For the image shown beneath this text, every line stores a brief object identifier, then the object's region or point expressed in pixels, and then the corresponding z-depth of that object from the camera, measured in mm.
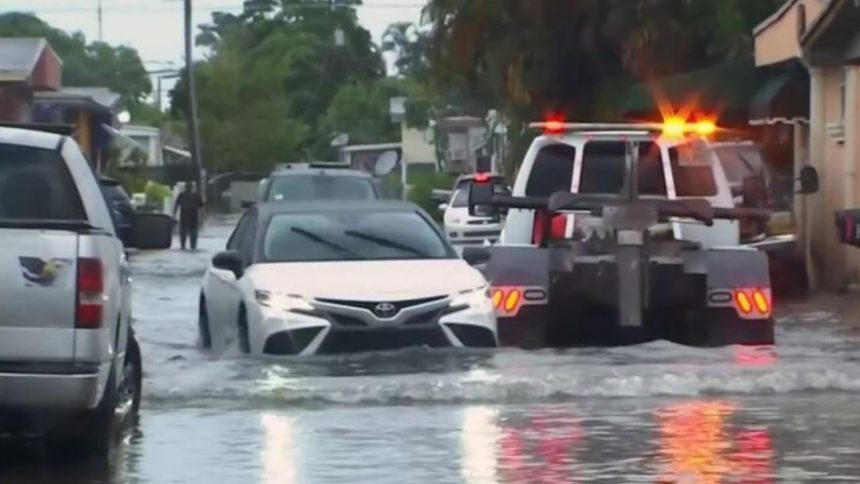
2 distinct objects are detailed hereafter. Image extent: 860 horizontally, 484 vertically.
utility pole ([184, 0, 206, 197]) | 66438
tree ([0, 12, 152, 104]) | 114062
